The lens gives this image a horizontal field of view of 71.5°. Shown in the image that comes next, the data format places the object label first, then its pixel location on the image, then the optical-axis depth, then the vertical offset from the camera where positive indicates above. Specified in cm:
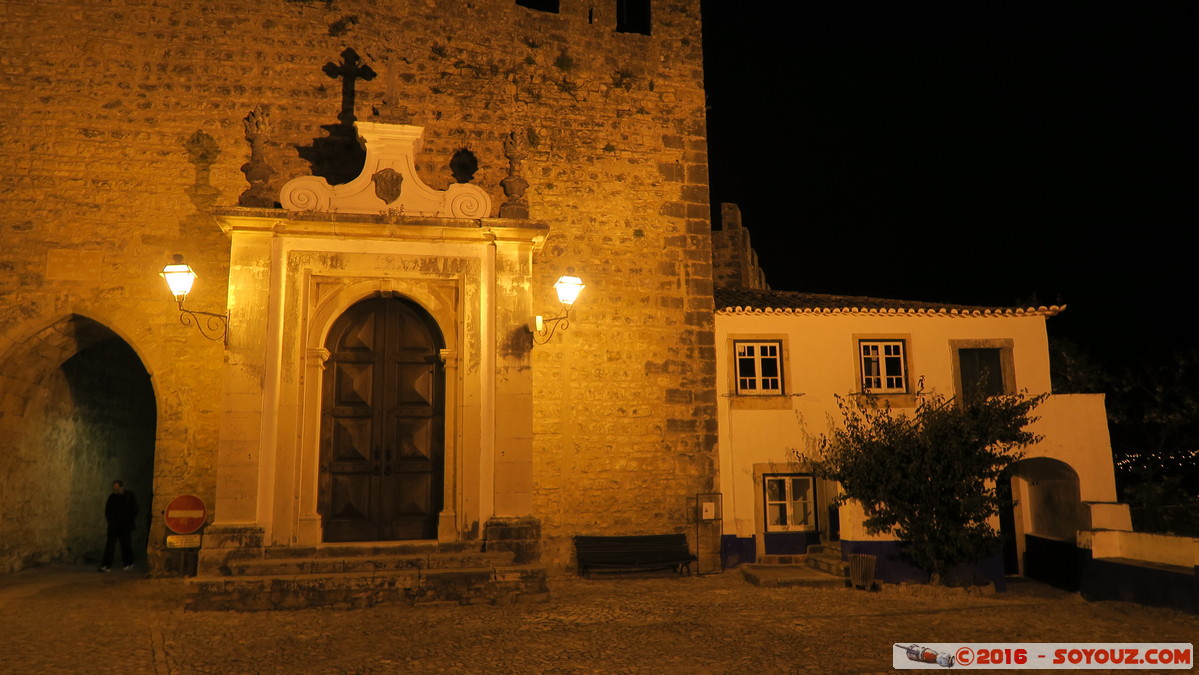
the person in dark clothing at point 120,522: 1136 -61
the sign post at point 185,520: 926 -48
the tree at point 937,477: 1079 -11
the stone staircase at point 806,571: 1045 -134
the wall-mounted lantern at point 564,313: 1019 +209
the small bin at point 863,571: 1034 -125
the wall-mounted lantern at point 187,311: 938 +203
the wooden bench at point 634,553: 1075 -105
